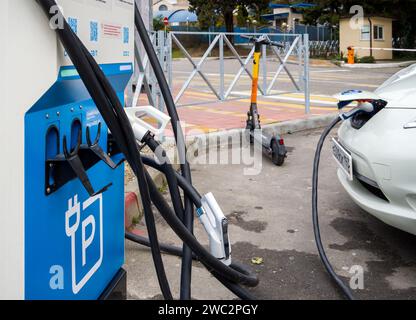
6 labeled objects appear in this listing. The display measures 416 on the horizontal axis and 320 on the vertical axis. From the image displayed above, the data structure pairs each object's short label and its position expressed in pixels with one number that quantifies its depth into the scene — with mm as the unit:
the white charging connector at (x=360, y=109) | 3061
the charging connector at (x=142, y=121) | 1664
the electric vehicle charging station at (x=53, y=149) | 1218
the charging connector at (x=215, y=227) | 1717
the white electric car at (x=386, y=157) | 2674
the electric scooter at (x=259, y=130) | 5285
